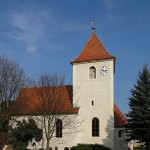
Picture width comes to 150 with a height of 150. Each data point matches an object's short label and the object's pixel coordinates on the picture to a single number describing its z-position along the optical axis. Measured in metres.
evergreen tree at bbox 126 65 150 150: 33.69
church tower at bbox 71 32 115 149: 39.06
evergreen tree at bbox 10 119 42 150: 33.77
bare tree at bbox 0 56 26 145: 37.69
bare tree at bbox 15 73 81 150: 38.72
